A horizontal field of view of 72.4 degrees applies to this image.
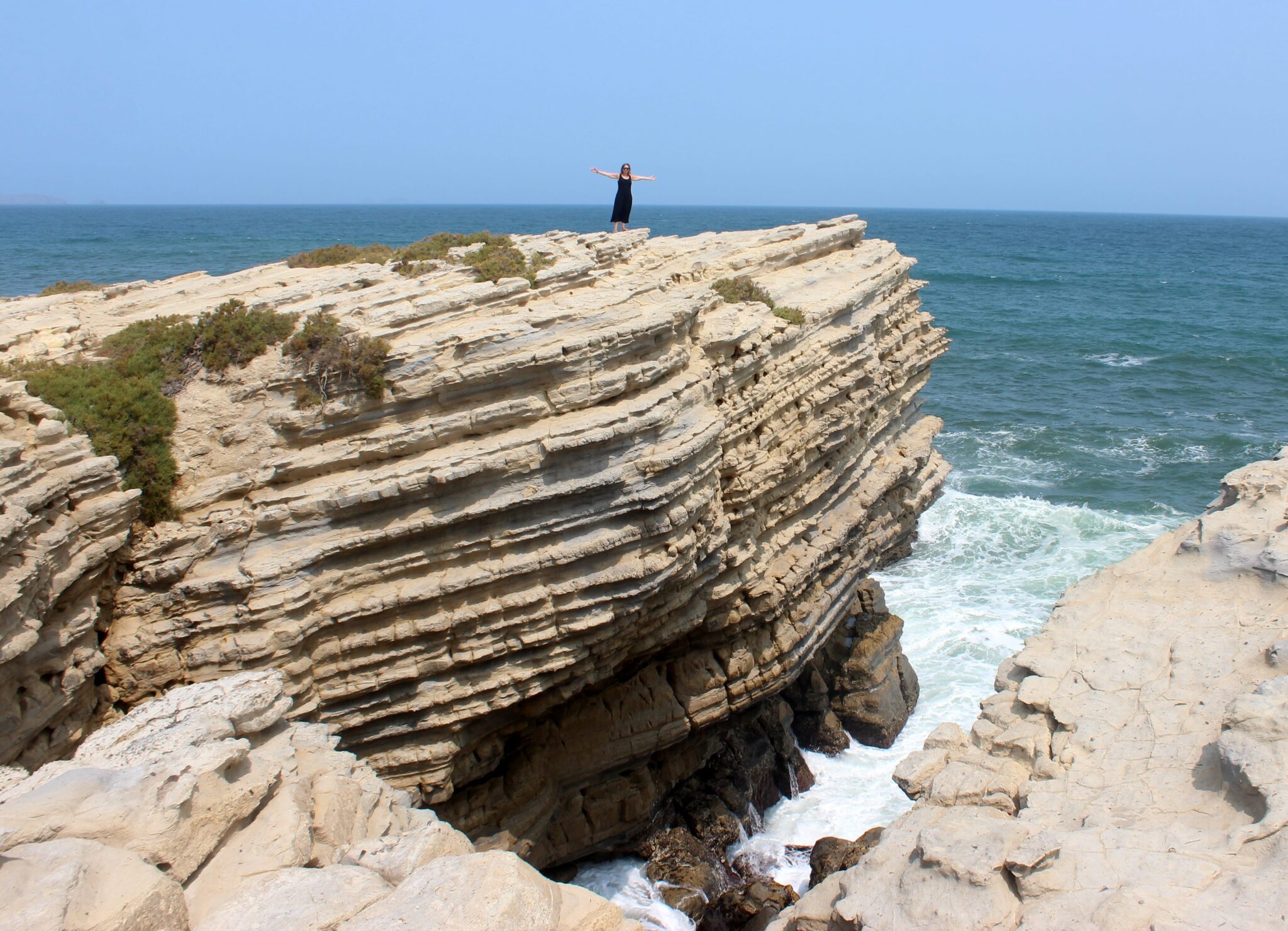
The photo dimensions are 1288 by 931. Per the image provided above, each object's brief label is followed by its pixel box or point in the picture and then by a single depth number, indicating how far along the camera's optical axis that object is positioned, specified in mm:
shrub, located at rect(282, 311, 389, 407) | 11656
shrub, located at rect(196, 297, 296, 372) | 12500
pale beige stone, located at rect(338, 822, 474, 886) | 6770
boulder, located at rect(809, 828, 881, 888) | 14914
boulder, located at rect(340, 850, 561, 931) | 5656
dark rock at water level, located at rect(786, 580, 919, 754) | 19266
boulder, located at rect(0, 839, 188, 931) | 5426
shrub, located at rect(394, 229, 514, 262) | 16384
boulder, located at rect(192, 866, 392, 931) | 5875
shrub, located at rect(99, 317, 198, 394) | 12297
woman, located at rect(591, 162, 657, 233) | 19250
